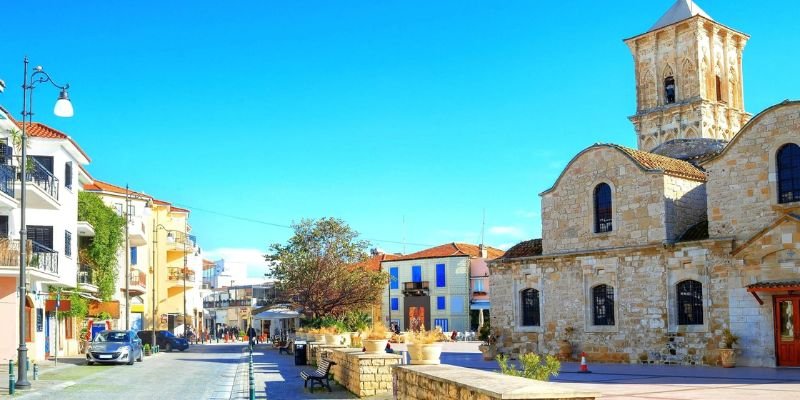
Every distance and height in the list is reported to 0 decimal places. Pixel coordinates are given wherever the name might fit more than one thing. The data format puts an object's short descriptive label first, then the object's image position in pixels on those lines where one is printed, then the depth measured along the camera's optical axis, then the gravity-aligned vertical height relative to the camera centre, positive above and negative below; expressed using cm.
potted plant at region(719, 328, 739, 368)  2572 -226
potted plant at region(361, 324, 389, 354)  1908 -134
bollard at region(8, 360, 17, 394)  1920 -202
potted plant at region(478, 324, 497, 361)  3388 -270
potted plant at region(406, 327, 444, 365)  1448 -119
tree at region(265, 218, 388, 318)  4597 +59
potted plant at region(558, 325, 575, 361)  3144 -250
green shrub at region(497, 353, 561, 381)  1286 -135
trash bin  3159 -260
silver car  3206 -231
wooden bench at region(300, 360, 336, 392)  1975 -215
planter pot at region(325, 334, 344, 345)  2809 -185
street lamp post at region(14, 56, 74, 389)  2027 +118
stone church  2539 +58
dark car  4894 -319
